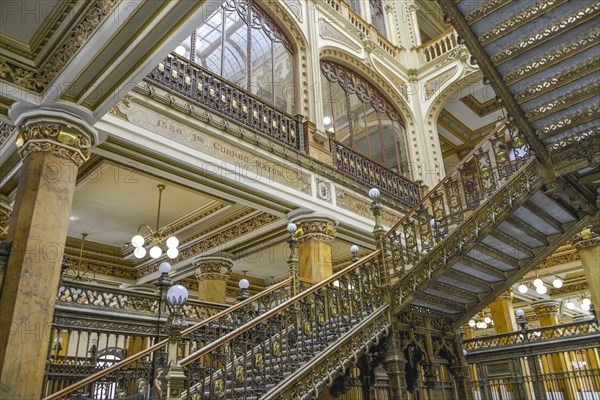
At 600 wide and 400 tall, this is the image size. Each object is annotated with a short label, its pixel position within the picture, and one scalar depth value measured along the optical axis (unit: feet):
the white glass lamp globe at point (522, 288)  39.32
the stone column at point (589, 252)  27.71
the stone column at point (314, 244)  26.99
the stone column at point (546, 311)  48.11
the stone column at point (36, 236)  13.91
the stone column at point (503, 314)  40.55
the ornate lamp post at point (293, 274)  21.50
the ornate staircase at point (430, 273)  14.53
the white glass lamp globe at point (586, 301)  45.17
